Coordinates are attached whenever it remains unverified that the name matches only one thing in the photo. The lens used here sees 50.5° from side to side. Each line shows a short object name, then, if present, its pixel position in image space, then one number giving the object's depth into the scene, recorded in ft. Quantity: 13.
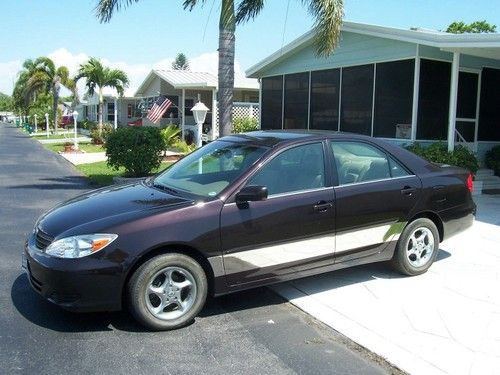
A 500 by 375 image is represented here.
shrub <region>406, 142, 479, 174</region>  35.47
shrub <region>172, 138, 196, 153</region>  69.21
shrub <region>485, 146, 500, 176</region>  40.73
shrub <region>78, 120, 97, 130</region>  148.55
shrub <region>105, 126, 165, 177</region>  40.42
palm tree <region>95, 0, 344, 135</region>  36.29
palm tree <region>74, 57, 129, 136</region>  106.52
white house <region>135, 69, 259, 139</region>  76.38
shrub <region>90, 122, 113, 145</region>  98.98
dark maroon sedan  13.41
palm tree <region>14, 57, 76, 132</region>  145.38
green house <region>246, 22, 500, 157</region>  39.31
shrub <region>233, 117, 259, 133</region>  65.10
